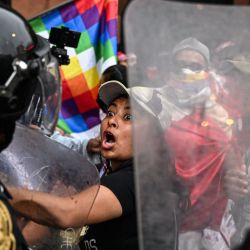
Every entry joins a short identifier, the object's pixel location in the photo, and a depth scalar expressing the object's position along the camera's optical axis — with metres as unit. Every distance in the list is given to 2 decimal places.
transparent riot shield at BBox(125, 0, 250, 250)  3.29
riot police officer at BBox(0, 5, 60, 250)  3.30
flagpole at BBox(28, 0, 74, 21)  7.80
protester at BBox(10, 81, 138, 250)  3.71
